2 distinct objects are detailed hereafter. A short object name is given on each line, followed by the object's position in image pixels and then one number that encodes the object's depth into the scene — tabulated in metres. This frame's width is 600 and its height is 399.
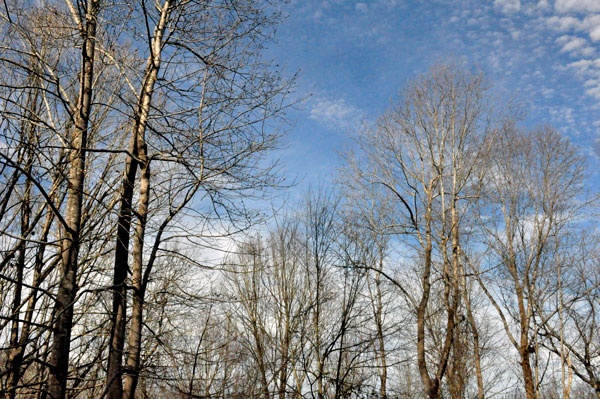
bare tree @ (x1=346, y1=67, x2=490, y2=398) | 11.66
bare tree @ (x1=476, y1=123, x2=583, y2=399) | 16.75
